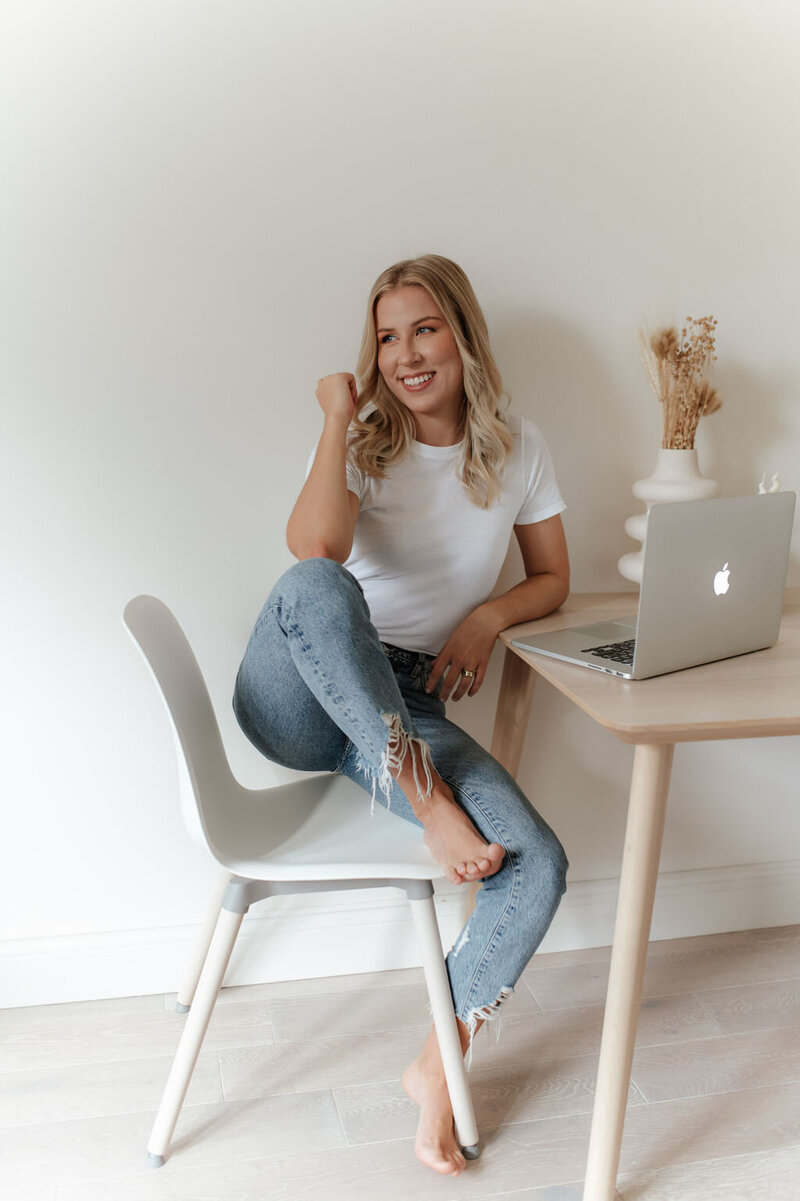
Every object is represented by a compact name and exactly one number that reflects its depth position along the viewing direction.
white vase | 1.71
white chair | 1.33
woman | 1.33
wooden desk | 1.16
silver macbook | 1.26
